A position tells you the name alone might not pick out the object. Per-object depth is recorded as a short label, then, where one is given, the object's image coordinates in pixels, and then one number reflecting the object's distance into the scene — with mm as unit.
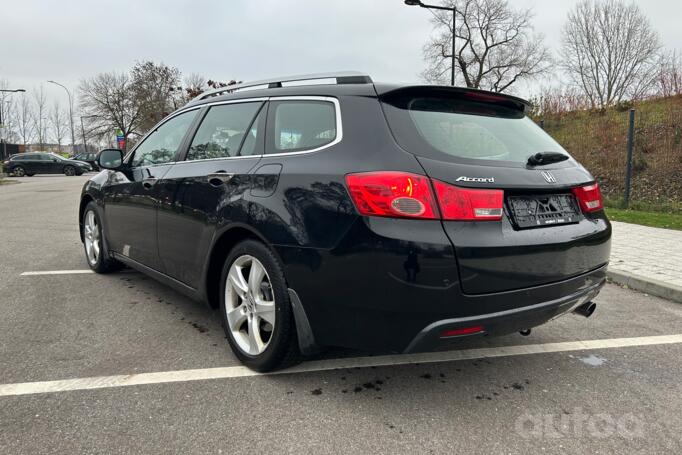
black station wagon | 2264
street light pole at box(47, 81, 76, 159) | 53394
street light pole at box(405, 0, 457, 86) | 15930
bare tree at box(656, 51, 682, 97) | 13308
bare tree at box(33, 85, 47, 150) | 75888
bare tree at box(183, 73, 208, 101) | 55438
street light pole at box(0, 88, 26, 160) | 46881
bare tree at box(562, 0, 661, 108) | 34562
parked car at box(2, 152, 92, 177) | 32594
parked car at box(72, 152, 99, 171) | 45038
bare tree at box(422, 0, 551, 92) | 39688
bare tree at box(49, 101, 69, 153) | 79594
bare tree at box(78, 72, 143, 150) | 55688
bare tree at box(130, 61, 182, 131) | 50844
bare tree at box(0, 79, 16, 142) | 58444
